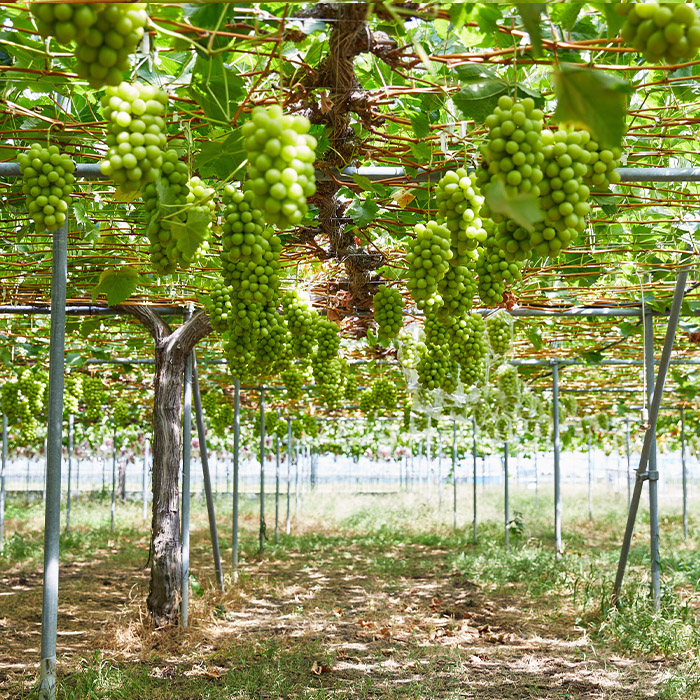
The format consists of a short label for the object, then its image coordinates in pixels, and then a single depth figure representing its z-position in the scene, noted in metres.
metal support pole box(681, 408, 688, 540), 11.48
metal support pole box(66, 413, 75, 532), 11.52
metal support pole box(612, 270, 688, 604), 4.56
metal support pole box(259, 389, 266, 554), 10.23
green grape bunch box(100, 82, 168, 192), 1.37
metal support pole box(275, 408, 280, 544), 11.62
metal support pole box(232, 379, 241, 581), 7.38
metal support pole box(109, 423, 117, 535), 12.66
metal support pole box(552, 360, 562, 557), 8.05
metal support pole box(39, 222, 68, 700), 2.68
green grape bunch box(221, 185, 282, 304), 1.73
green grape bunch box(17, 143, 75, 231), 1.87
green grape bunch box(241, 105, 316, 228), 1.20
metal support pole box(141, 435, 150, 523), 14.56
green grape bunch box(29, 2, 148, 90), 1.11
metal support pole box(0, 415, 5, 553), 10.15
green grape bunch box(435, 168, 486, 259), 1.89
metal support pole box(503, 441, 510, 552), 10.41
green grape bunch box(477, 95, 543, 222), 1.39
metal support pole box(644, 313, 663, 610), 5.27
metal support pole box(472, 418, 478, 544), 11.42
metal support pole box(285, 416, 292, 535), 12.36
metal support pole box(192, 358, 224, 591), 5.79
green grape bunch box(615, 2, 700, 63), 1.15
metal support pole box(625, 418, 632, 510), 14.44
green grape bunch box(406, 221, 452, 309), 2.20
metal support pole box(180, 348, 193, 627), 5.27
